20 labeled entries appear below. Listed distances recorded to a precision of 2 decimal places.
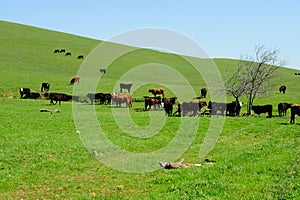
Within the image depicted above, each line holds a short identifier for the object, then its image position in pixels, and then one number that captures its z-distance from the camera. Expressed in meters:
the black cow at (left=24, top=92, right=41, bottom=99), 38.25
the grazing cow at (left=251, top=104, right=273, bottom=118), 31.23
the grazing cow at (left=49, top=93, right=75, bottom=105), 33.66
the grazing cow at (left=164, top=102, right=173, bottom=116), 29.54
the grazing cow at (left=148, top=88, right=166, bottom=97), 41.97
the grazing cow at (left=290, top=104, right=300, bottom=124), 26.09
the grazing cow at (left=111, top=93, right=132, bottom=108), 34.00
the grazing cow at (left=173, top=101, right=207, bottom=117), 29.11
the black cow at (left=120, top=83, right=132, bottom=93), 45.56
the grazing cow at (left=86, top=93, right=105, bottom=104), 35.94
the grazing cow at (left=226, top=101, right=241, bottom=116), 30.84
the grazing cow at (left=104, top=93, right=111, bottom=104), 35.97
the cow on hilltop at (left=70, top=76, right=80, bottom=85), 47.04
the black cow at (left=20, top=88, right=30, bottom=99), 38.41
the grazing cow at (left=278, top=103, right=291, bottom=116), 32.53
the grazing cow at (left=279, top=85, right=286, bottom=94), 51.75
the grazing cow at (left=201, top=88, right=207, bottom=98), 44.56
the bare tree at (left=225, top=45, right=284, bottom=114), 33.58
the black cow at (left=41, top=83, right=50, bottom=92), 41.84
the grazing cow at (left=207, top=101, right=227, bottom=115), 30.63
